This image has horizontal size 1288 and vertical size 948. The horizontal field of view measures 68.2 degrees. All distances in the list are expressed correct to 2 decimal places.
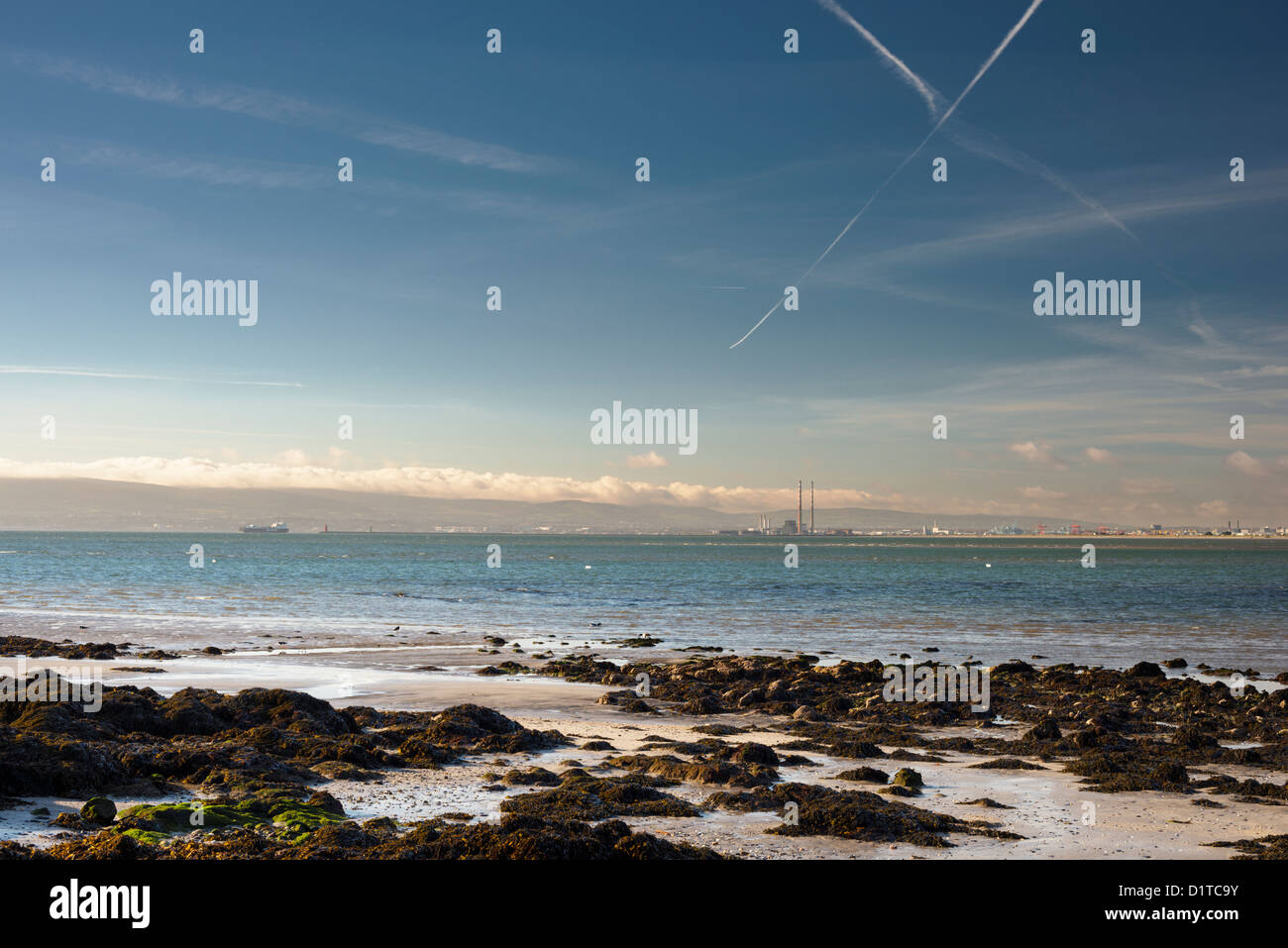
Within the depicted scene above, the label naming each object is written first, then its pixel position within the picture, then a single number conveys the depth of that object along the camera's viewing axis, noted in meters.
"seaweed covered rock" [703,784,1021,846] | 10.34
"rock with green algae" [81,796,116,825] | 10.02
